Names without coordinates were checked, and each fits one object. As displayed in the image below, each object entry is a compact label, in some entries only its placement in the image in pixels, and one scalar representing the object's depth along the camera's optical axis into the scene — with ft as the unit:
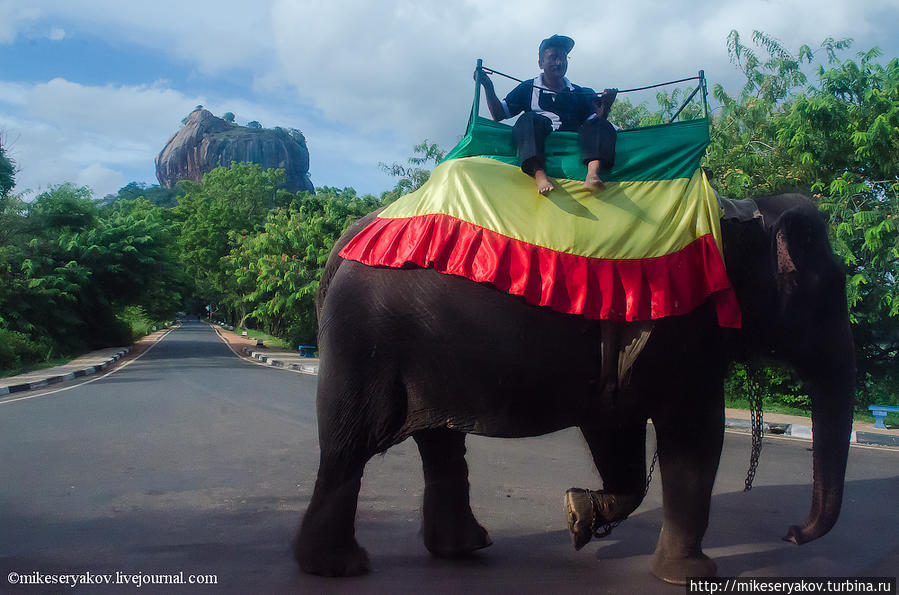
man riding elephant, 9.63
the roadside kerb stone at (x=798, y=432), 24.95
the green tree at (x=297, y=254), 64.44
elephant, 8.89
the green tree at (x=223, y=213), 126.82
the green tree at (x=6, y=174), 63.21
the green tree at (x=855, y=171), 27.73
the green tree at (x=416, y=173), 58.03
